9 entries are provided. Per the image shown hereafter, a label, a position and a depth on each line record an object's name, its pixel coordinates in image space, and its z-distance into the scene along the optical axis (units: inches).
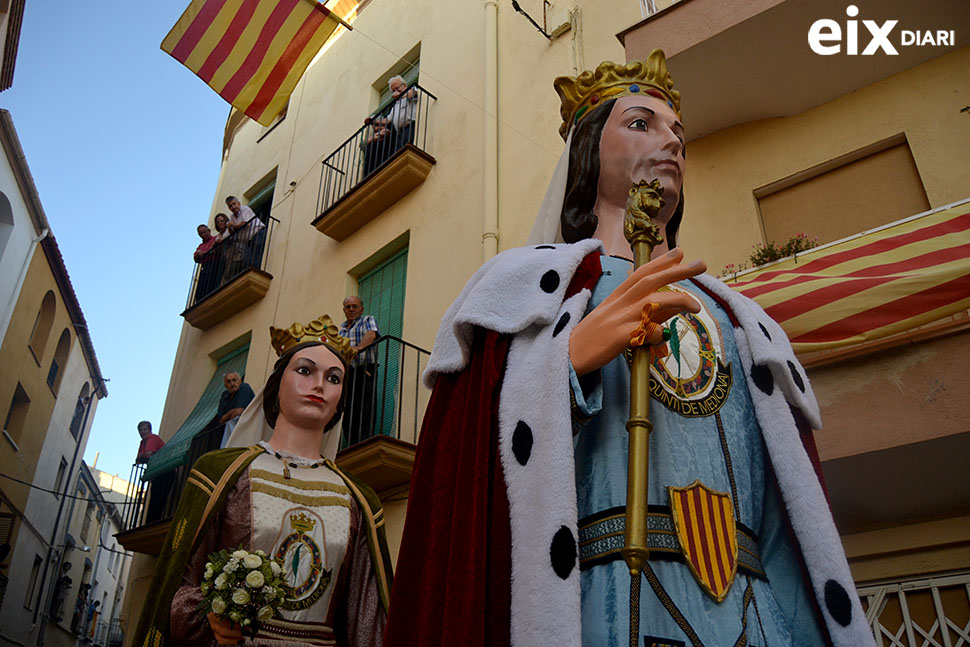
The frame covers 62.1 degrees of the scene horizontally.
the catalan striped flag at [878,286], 162.4
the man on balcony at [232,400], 329.7
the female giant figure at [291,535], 133.3
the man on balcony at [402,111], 387.0
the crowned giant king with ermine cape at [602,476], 64.4
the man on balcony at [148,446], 463.8
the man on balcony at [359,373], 314.8
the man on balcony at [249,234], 486.3
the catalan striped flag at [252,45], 311.0
